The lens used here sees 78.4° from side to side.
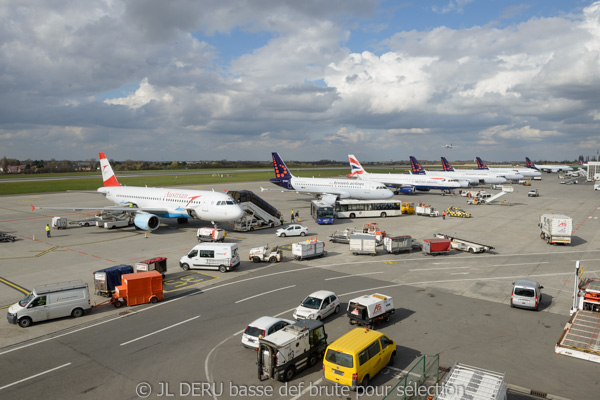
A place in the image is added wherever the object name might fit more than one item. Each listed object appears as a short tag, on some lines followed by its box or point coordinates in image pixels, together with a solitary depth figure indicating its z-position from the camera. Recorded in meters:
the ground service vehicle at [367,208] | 64.31
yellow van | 15.52
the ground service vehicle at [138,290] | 25.62
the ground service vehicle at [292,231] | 49.31
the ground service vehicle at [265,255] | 36.94
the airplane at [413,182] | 98.44
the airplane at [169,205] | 48.47
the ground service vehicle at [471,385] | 12.65
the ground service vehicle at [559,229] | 42.97
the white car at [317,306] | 22.44
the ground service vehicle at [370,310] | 21.49
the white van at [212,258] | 33.62
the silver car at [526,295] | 24.53
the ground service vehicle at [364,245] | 39.50
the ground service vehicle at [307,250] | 37.41
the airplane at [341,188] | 74.12
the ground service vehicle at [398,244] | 39.97
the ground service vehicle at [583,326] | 18.61
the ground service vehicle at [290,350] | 16.30
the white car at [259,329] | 18.88
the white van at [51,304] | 22.27
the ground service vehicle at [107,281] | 27.39
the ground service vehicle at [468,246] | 40.44
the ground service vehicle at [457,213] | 64.96
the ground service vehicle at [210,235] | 44.21
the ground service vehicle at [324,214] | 57.62
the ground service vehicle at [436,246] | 39.28
